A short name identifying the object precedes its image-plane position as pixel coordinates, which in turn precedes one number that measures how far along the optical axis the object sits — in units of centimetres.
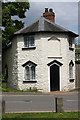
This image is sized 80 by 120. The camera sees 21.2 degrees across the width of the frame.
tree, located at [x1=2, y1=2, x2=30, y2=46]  2339
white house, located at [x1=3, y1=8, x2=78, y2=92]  2043
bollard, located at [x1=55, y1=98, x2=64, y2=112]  893
